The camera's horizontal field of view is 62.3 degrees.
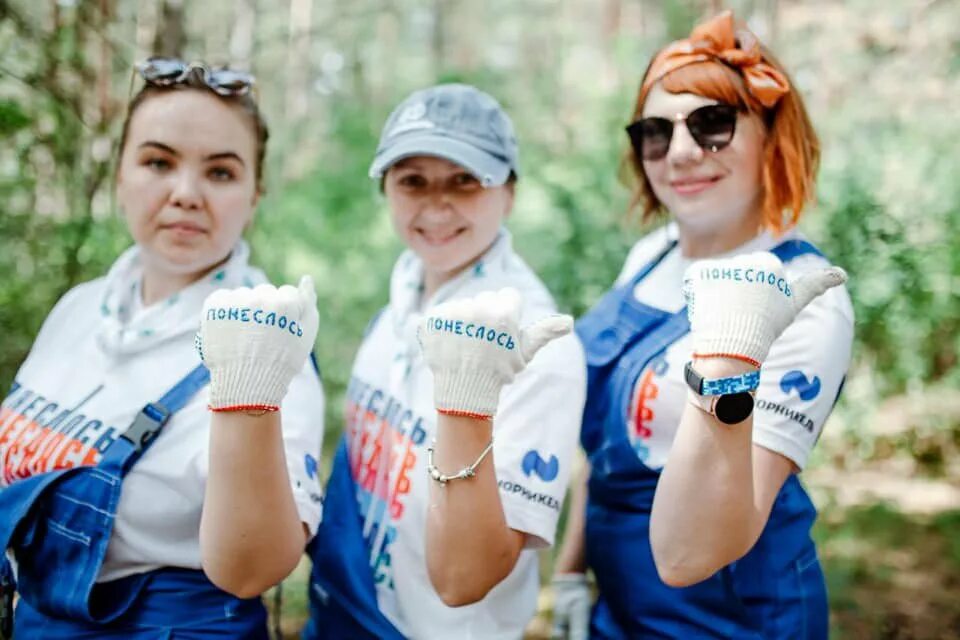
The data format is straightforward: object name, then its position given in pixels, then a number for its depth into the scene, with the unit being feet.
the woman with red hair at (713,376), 5.00
